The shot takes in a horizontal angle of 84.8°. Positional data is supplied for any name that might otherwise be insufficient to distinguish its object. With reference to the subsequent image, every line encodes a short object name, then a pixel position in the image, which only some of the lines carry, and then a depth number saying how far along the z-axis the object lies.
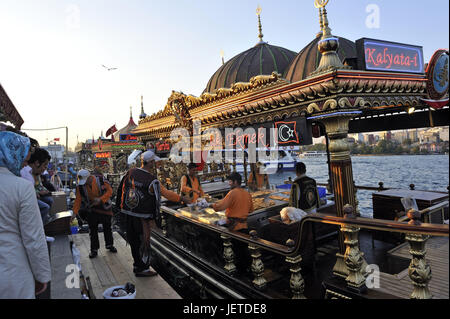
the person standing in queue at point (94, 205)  5.91
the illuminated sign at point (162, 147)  11.60
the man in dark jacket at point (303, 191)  5.48
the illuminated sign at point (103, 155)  32.28
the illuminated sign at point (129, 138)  28.70
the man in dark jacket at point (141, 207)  4.58
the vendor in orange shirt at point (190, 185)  6.75
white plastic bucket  3.36
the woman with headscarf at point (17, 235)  1.98
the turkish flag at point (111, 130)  35.00
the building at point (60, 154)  116.93
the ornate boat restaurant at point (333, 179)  3.30
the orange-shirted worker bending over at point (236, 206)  4.87
